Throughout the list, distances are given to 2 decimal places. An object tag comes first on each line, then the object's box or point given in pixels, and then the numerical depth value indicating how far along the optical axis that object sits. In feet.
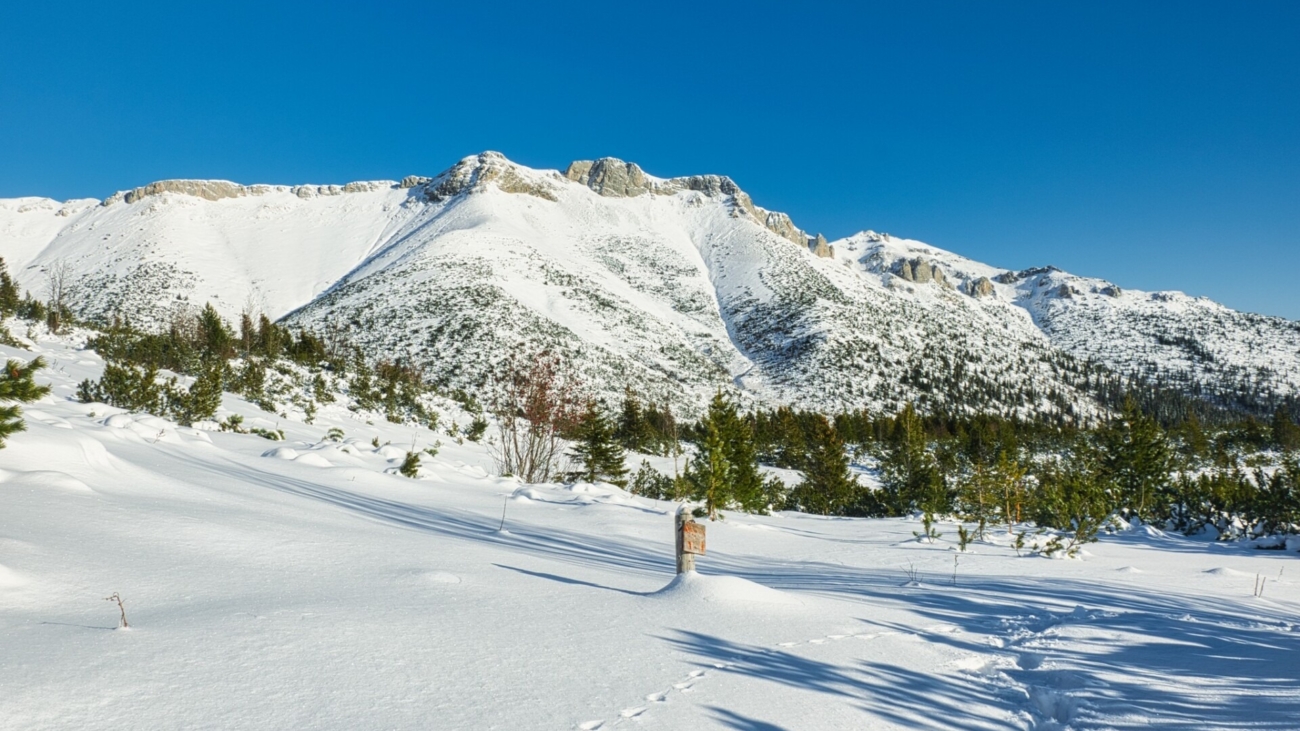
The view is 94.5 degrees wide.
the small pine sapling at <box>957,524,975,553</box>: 27.87
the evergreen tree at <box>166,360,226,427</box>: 40.81
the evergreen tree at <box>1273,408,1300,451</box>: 169.43
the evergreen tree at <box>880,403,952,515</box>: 59.77
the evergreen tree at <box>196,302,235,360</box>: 87.71
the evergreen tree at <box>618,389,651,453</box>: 115.34
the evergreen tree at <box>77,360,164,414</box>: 40.37
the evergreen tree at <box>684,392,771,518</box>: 39.83
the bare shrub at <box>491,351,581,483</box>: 50.55
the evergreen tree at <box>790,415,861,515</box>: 69.36
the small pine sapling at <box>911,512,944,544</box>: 29.27
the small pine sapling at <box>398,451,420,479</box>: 35.55
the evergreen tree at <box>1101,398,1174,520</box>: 61.87
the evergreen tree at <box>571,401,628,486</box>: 64.69
